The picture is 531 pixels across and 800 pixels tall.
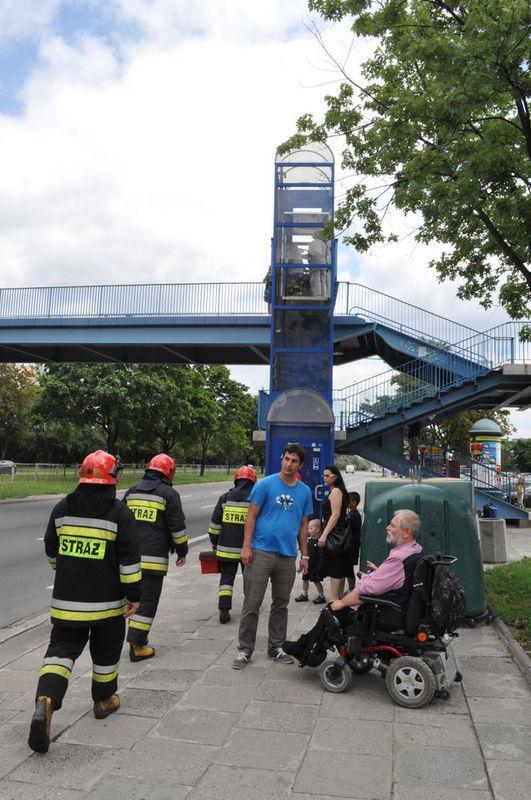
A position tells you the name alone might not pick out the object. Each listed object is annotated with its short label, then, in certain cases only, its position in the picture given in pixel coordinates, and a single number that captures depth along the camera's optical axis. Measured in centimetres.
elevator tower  1559
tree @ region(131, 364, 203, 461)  3400
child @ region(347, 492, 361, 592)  686
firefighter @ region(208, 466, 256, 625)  674
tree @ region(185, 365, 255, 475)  4722
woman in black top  677
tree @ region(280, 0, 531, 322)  583
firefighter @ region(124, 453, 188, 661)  538
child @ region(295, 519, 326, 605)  724
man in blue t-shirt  522
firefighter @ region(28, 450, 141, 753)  385
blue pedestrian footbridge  1867
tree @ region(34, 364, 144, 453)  3222
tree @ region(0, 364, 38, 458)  5269
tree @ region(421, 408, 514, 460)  3516
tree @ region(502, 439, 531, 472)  9500
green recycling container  629
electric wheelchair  432
